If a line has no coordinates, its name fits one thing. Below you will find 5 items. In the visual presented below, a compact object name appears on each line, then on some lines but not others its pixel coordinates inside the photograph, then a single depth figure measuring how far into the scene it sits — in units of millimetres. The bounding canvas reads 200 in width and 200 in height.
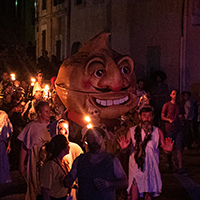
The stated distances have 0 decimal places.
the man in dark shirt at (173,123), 9959
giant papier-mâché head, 7059
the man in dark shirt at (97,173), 4410
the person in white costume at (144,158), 6543
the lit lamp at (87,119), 6984
